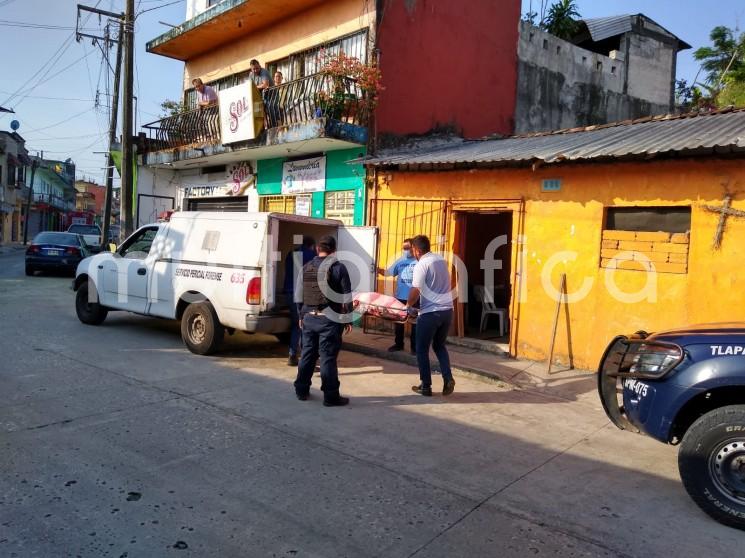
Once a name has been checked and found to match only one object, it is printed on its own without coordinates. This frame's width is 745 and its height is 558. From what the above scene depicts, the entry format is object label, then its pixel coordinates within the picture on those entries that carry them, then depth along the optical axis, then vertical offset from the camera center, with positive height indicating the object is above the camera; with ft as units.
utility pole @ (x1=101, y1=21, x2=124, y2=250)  67.56 +12.98
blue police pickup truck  11.14 -2.91
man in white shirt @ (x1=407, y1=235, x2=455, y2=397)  19.97 -1.89
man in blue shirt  26.71 -1.30
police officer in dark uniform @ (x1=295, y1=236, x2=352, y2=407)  18.24 -2.22
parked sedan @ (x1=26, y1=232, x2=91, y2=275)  55.42 -1.85
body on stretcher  24.23 -2.44
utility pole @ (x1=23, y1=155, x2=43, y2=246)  137.41 +6.12
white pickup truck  23.20 -1.37
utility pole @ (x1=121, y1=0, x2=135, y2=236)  48.08 +9.16
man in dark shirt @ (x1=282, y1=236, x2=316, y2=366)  23.86 -1.36
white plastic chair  31.80 -2.99
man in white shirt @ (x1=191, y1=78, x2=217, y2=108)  46.80 +12.21
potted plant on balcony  34.22 +9.72
